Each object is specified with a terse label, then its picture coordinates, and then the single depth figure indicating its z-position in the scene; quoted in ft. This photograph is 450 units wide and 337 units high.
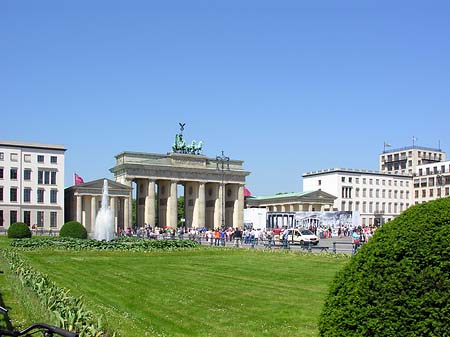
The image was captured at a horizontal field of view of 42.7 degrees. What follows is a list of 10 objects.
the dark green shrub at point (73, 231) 168.04
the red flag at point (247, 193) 420.52
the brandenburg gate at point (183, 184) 326.44
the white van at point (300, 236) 165.99
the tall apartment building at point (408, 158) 450.05
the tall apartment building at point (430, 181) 388.57
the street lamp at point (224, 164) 344.49
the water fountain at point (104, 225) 177.68
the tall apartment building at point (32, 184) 272.92
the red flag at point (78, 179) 302.76
